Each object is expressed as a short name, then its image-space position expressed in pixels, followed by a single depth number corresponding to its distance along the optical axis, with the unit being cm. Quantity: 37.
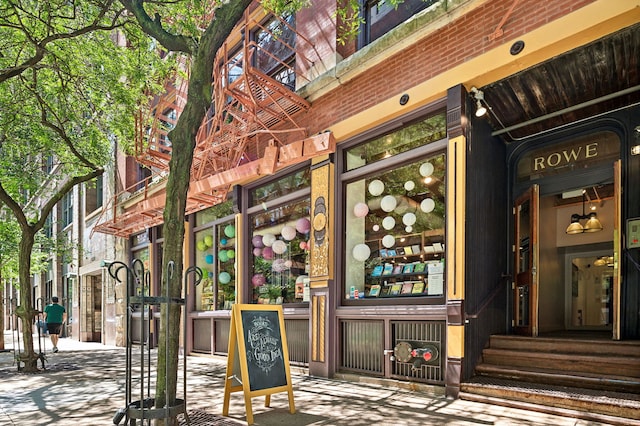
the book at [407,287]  726
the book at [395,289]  742
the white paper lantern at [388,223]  787
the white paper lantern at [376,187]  788
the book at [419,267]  725
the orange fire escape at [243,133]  842
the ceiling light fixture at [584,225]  907
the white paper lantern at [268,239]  998
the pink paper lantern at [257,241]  1023
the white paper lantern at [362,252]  798
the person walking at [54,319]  1414
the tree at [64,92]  849
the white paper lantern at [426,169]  715
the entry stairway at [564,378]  497
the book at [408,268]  741
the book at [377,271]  781
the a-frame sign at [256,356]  525
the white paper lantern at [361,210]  809
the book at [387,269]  771
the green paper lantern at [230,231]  1092
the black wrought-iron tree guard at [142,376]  404
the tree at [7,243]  1479
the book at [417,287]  713
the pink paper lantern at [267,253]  1007
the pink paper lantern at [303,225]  901
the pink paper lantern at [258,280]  1015
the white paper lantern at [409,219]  756
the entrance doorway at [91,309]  1884
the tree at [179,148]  441
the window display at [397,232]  710
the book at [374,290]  770
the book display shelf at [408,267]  700
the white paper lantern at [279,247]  970
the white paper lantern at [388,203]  779
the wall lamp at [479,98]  632
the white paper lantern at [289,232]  944
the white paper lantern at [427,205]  725
